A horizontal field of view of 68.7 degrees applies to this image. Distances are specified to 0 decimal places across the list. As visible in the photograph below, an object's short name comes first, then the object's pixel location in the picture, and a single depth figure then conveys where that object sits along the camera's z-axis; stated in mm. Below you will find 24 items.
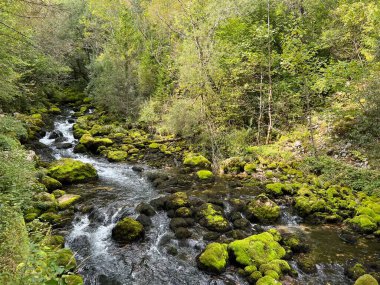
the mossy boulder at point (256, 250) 6950
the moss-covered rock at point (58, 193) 10454
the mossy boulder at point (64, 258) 6345
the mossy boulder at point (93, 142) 17656
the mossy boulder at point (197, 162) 15000
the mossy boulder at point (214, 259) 6812
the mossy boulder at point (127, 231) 8023
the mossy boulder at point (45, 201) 9023
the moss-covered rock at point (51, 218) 8664
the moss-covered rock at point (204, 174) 13295
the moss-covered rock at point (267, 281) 6107
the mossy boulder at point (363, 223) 8570
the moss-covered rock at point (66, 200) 9672
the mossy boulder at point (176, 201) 9727
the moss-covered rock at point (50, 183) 11062
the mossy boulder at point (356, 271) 6652
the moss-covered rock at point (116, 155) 16250
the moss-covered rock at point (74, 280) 5621
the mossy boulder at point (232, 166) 13830
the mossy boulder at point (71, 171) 12209
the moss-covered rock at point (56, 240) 7285
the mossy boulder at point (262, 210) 9344
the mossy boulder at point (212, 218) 8595
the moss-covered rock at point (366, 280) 6109
